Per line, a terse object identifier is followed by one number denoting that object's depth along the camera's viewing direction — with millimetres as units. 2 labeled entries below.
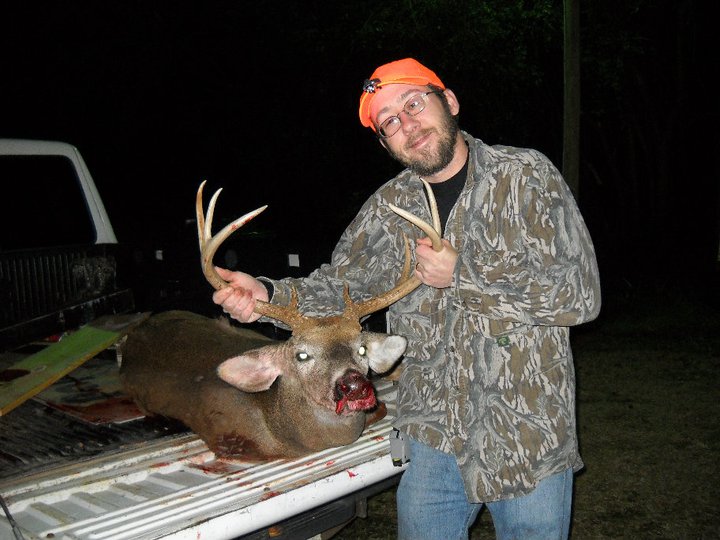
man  2580
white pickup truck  2637
